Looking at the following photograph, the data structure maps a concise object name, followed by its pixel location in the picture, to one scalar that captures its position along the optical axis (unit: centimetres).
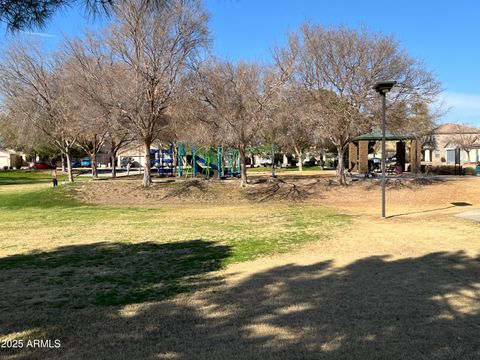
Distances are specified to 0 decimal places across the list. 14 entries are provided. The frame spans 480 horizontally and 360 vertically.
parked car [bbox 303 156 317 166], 7325
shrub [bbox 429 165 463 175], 3468
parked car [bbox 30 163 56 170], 6956
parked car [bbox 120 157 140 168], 7999
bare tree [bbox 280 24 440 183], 2348
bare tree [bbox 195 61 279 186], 2427
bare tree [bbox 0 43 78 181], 2908
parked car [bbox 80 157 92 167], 8548
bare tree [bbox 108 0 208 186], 2336
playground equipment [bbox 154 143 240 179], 3384
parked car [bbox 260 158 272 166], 7588
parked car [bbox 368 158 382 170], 3880
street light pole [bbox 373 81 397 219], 1399
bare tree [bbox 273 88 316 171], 2416
